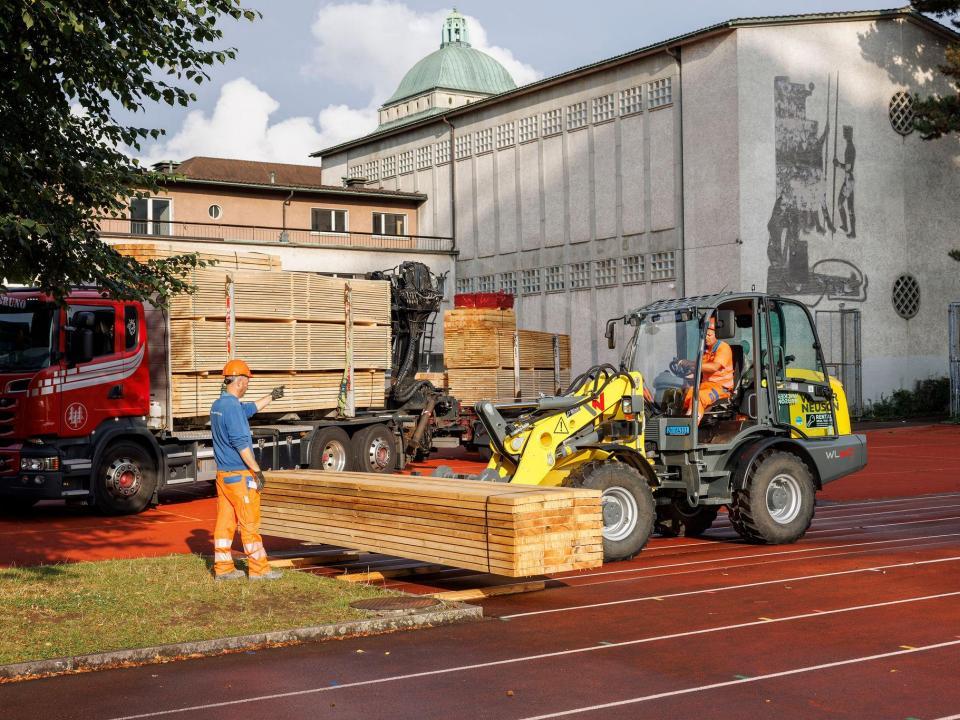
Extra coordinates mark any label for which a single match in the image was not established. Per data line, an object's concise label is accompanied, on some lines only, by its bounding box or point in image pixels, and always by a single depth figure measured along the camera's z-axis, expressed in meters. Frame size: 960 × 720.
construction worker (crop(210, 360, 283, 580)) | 10.55
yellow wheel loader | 11.88
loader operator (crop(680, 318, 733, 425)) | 12.75
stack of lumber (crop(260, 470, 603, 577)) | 9.39
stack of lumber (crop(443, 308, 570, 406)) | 26.59
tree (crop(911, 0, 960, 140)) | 39.41
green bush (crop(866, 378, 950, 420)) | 40.31
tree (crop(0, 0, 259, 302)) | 9.22
